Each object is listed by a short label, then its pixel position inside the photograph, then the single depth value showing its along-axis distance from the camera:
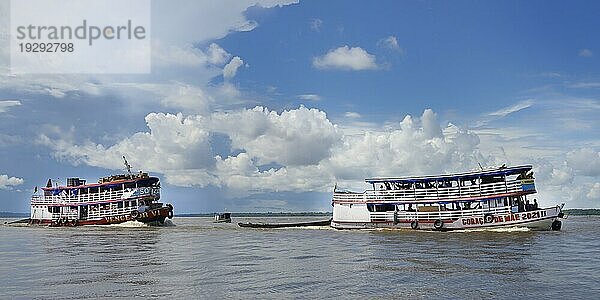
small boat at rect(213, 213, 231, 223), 89.84
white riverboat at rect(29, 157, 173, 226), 57.22
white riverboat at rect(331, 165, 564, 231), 39.47
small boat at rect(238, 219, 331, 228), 54.50
